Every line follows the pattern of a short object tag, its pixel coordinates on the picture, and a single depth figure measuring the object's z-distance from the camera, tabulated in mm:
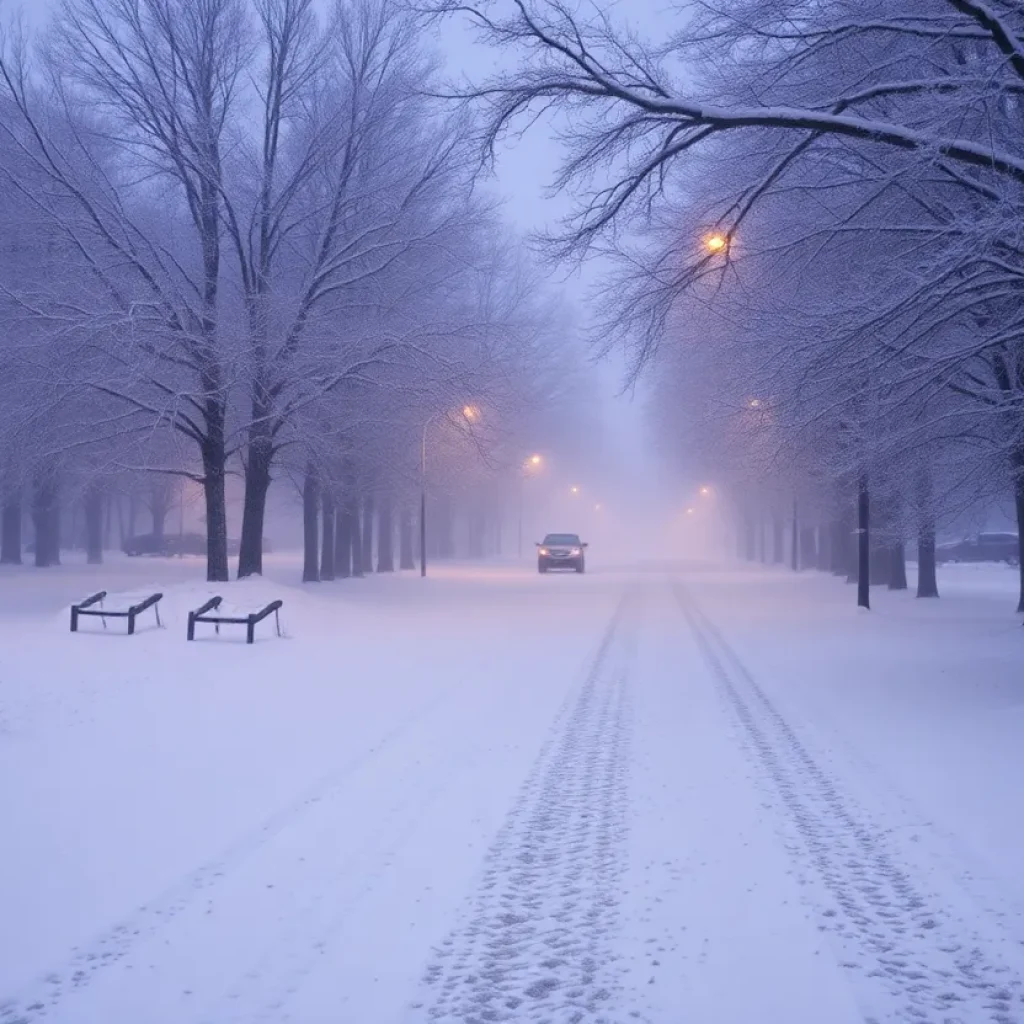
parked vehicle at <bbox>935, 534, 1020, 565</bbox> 64438
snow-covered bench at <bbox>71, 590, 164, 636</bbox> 18000
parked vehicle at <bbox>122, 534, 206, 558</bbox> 66125
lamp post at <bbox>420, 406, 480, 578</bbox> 25881
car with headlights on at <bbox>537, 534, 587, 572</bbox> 52312
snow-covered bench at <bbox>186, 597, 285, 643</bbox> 17984
